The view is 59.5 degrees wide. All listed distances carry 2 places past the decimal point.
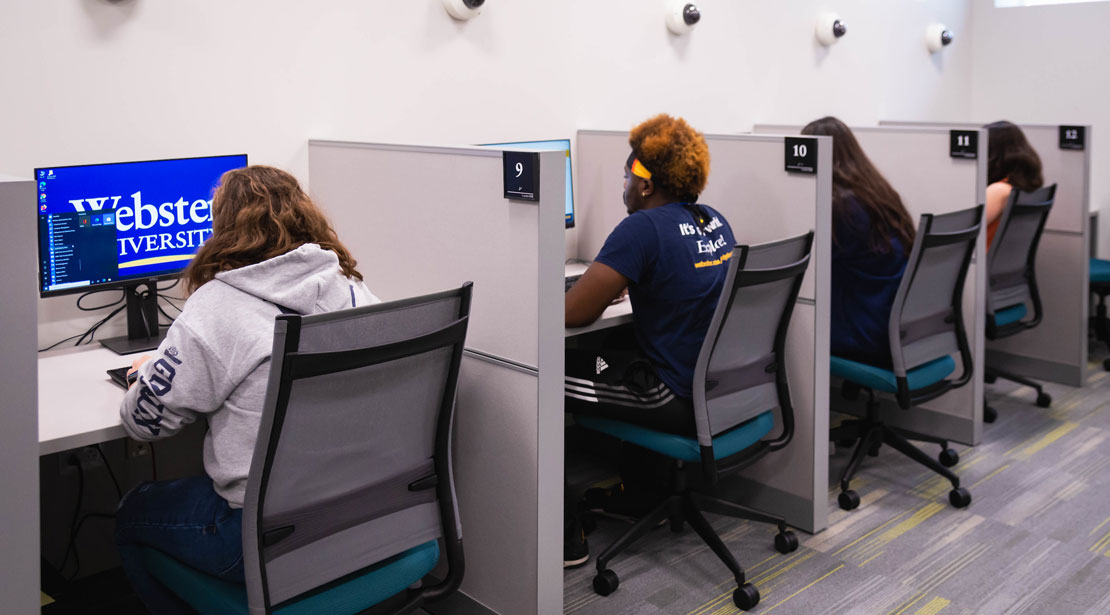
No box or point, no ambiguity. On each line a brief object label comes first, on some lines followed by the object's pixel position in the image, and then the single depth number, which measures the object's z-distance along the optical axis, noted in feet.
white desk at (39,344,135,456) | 5.52
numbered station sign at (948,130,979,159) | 10.30
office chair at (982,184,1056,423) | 11.59
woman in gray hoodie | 5.23
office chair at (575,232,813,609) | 7.42
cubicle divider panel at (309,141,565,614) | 6.50
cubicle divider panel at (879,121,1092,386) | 12.96
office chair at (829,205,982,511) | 9.21
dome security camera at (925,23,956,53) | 16.37
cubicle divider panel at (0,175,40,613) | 4.28
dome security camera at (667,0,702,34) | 12.00
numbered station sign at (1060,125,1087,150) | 12.76
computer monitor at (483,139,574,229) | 9.92
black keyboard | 6.37
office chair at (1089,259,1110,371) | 14.14
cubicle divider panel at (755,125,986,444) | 10.55
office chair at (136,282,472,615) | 4.87
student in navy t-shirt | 7.66
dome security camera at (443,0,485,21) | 9.61
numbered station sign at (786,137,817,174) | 8.34
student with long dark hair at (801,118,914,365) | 9.53
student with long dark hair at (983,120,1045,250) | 12.22
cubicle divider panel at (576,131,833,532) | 8.58
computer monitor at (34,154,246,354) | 6.95
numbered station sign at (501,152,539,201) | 6.23
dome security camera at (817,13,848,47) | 14.21
